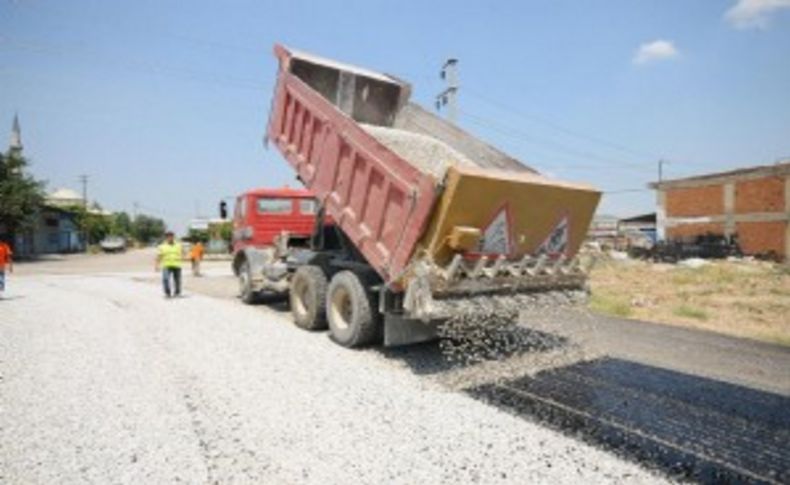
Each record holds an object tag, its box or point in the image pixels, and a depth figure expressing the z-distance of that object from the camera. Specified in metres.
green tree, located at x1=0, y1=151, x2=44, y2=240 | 32.56
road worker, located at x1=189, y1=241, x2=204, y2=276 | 19.47
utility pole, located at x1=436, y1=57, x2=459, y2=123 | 24.42
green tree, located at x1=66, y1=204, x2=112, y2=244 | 59.72
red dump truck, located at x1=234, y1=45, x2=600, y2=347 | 5.59
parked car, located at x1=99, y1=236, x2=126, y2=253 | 52.16
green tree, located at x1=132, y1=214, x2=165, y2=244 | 95.75
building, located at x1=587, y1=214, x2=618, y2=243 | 38.94
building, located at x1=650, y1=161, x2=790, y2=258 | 27.22
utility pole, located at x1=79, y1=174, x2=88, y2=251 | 60.03
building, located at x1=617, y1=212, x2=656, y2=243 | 42.27
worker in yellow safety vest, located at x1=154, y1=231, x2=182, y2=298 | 11.83
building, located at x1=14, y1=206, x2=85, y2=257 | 42.53
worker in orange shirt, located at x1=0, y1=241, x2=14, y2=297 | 12.25
